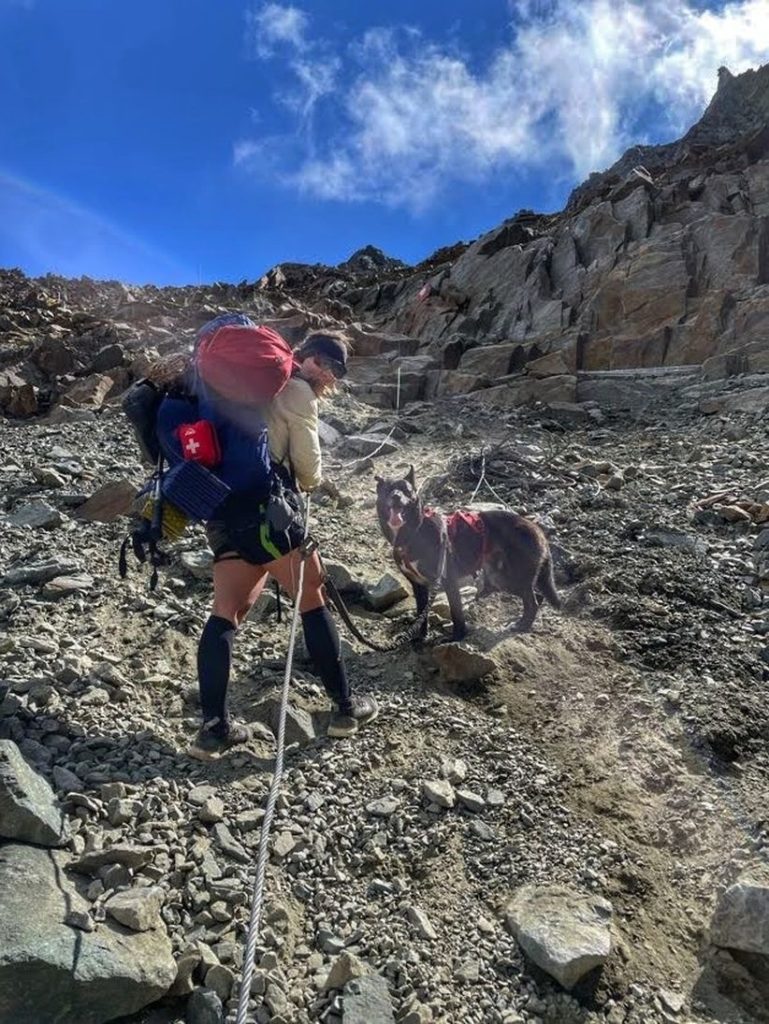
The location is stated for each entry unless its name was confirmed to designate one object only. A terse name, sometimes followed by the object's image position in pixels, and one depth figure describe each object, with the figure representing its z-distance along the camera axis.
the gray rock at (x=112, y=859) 2.63
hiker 3.46
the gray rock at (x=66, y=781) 3.05
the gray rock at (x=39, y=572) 4.95
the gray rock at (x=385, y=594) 5.78
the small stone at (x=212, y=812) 3.05
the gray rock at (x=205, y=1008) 2.24
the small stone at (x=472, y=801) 3.35
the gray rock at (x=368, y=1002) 2.31
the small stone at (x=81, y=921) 2.31
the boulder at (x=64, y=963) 2.10
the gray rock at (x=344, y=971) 2.44
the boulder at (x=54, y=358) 17.36
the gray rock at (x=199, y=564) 5.61
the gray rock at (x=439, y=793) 3.33
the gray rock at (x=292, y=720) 3.76
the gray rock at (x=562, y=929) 2.50
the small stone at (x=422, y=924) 2.67
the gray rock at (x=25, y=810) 2.62
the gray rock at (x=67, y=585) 4.80
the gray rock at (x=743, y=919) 2.63
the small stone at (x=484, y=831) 3.18
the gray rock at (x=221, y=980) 2.33
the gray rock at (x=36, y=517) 6.36
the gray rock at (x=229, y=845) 2.90
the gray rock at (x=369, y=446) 11.70
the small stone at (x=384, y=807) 3.27
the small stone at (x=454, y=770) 3.55
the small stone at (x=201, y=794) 3.16
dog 5.27
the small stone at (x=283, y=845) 2.97
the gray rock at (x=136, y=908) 2.42
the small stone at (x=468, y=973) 2.52
